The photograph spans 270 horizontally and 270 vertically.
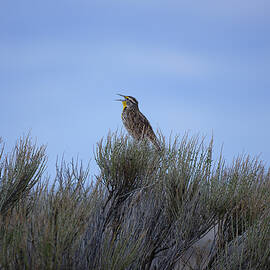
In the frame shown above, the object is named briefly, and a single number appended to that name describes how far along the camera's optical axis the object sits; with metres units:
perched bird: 17.05
